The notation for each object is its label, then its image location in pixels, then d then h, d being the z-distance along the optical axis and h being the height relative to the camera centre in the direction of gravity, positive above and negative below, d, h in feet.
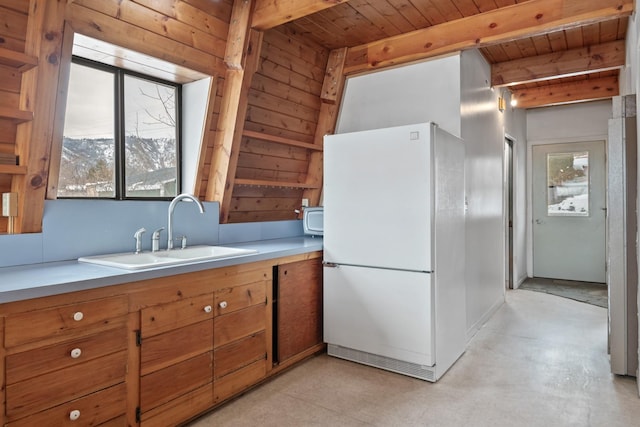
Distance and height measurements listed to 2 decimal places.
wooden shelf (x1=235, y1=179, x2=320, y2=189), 10.24 +1.37
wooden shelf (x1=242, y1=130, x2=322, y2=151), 10.11 +2.52
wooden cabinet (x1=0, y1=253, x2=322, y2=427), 5.08 -1.78
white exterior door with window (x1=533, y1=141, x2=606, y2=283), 18.63 +1.56
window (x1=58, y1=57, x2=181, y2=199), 8.02 +1.99
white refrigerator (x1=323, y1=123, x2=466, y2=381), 8.65 -0.23
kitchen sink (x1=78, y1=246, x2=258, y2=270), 6.64 -0.50
